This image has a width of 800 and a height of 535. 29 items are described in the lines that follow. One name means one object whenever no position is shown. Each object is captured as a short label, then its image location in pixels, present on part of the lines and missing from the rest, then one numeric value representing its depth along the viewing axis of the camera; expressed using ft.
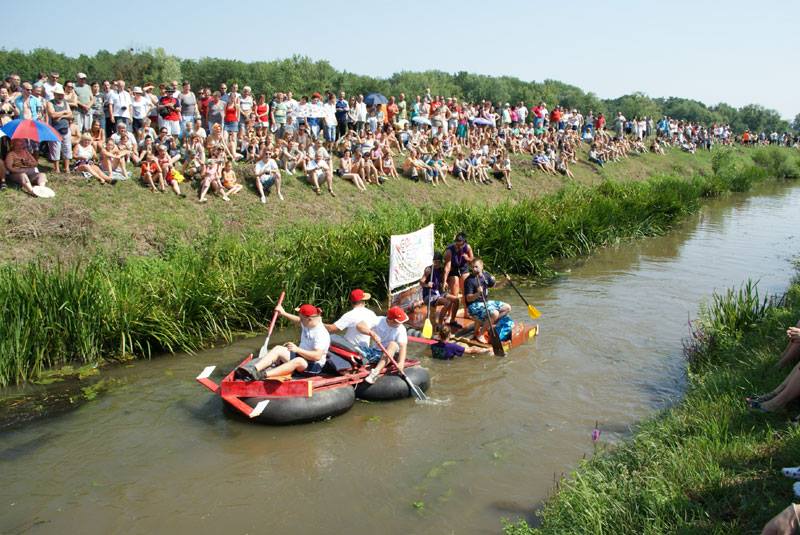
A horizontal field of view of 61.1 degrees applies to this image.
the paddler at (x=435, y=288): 44.14
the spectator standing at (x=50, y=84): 55.36
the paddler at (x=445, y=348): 40.73
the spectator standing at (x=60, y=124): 53.67
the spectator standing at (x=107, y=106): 59.13
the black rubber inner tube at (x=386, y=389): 33.78
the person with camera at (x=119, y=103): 59.21
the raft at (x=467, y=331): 42.09
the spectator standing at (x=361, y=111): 81.00
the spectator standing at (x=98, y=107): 60.24
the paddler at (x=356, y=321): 35.09
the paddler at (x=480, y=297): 41.93
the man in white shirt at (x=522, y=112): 112.50
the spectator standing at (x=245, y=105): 69.62
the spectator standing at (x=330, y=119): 75.66
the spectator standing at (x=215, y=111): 65.92
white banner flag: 46.44
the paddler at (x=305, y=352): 31.81
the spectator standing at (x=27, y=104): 51.85
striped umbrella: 46.34
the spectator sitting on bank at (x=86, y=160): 54.34
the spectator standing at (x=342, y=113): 79.56
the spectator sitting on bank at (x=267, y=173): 62.95
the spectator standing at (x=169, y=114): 62.28
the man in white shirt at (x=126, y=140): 57.72
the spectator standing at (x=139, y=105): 61.16
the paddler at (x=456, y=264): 44.34
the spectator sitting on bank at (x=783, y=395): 24.06
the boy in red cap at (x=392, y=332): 34.55
